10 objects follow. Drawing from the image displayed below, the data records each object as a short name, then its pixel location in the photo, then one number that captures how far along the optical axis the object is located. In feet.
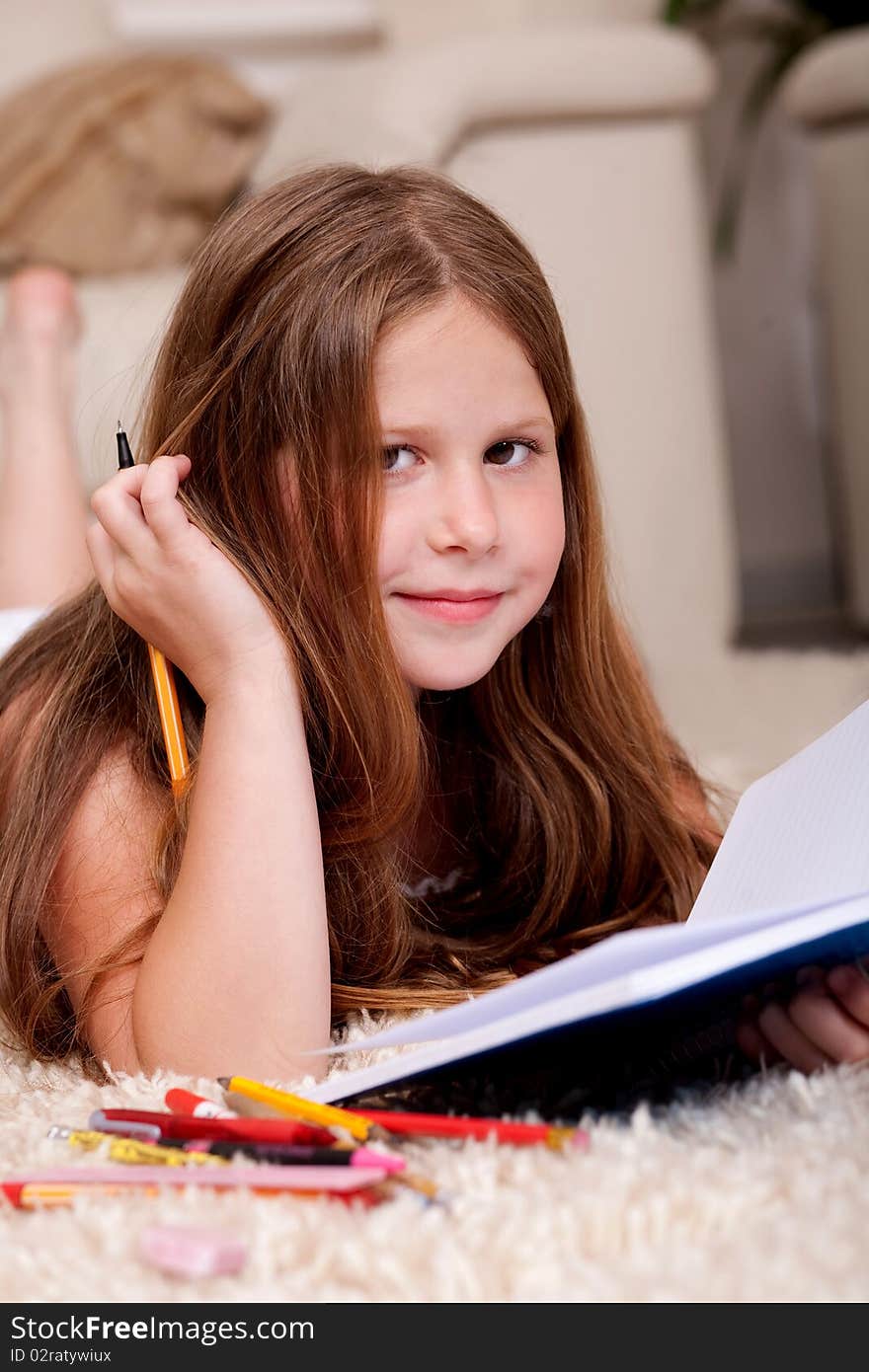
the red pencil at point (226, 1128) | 3.25
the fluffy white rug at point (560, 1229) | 3.03
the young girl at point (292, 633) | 3.67
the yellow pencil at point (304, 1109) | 3.28
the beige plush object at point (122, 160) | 7.01
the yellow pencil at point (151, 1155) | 3.25
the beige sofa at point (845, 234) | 7.24
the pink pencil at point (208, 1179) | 3.17
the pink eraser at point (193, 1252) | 3.07
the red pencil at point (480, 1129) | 3.25
